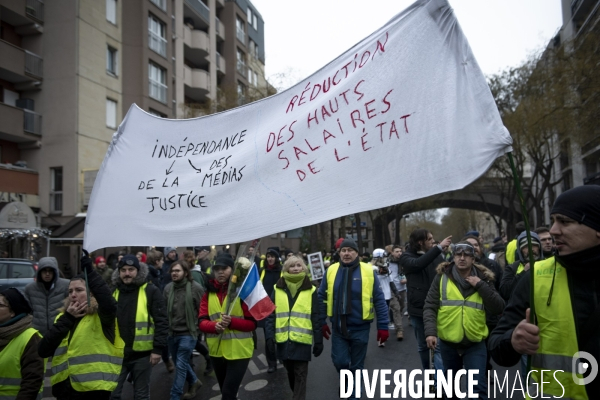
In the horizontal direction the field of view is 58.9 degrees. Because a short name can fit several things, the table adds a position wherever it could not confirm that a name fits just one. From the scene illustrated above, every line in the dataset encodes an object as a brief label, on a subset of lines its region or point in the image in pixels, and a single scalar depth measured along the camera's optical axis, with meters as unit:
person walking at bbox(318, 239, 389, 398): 5.66
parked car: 12.52
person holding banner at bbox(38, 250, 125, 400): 4.16
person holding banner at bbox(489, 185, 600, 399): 2.23
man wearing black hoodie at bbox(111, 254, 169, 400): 5.46
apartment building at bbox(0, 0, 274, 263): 22.78
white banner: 2.76
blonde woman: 5.40
